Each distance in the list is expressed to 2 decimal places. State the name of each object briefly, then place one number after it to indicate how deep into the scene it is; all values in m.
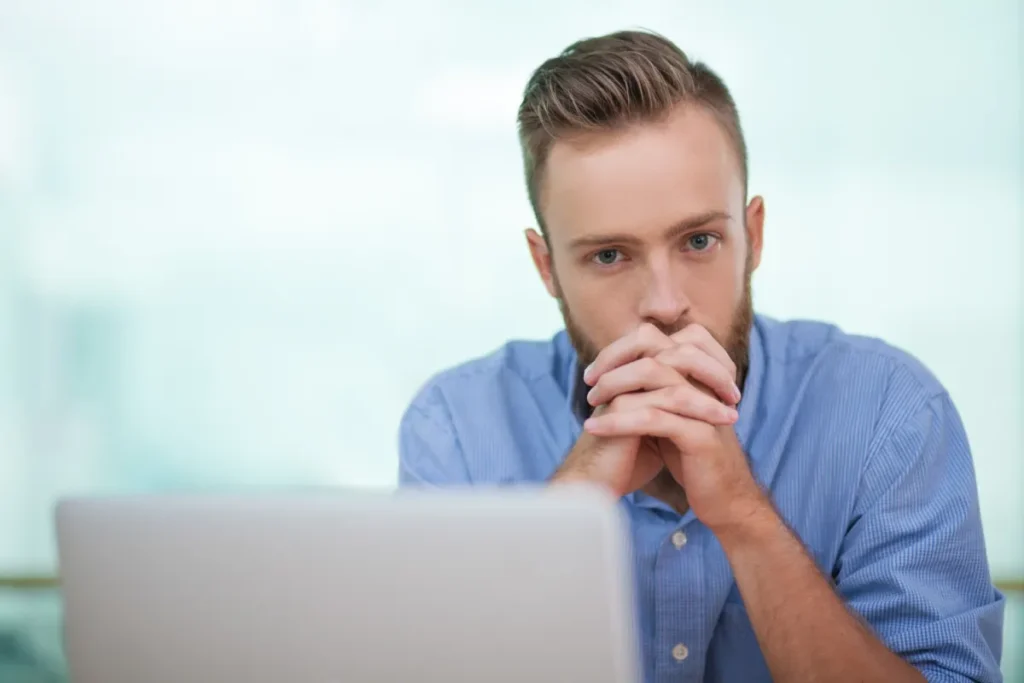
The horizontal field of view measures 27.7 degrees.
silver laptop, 0.92
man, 1.27
